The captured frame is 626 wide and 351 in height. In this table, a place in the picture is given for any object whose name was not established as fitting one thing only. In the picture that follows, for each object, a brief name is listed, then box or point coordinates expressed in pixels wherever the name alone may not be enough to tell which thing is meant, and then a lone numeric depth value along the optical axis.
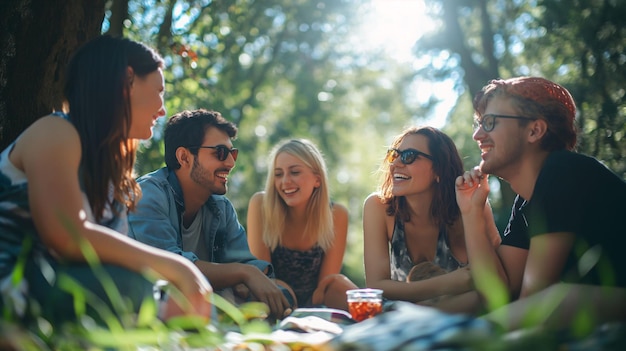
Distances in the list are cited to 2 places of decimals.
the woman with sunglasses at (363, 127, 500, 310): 5.09
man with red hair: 3.07
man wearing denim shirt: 4.75
